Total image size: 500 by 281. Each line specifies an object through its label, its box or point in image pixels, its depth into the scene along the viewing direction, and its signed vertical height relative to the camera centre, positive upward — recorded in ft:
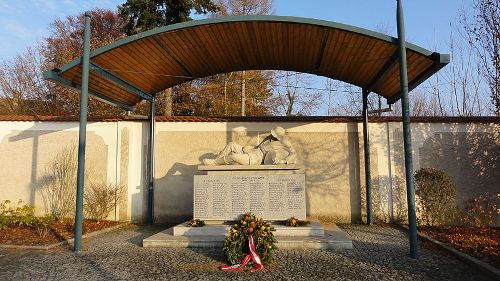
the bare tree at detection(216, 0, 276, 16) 66.11 +29.73
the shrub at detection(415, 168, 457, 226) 30.43 -1.72
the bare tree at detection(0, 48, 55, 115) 66.28 +15.38
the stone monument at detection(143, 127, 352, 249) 25.16 -1.46
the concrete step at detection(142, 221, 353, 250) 23.26 -4.29
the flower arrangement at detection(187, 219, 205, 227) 26.07 -3.43
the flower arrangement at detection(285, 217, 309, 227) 25.68 -3.40
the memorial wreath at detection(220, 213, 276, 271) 19.07 -3.68
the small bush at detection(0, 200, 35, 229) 30.89 -3.41
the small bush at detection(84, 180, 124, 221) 34.75 -2.15
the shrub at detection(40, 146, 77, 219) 36.11 -0.74
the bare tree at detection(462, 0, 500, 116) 40.68 +13.84
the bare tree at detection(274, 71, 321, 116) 75.54 +14.33
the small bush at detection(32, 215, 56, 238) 27.30 -3.89
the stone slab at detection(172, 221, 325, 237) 24.94 -3.80
